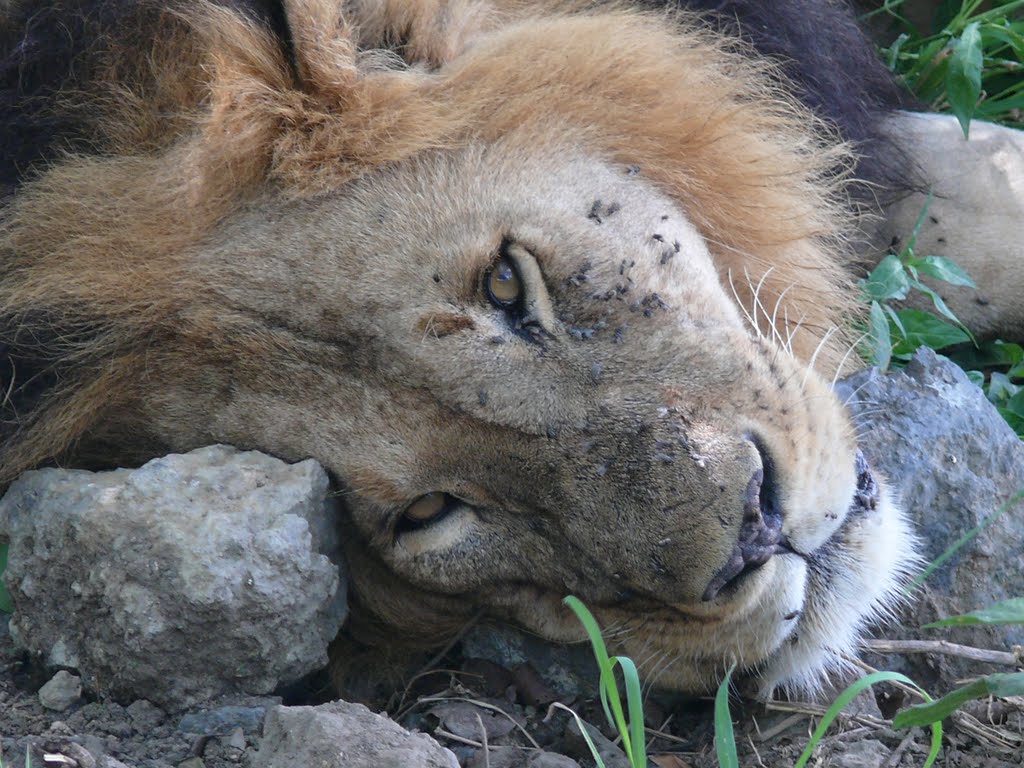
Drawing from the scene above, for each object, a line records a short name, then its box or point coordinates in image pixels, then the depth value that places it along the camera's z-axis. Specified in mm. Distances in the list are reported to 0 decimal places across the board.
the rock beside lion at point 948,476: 5664
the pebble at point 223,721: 4996
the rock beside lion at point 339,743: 4250
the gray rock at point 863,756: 4738
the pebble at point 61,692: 5121
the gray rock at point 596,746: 5032
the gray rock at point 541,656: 5676
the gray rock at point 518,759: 4977
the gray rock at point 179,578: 5047
